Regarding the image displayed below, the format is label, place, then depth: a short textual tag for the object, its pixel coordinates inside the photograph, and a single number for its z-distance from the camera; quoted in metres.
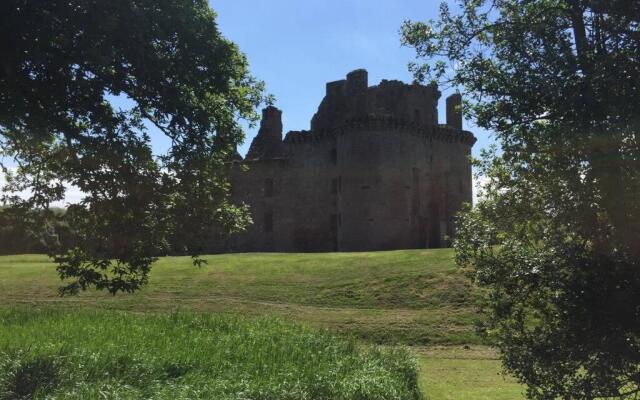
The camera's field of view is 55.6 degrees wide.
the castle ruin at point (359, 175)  43.72
